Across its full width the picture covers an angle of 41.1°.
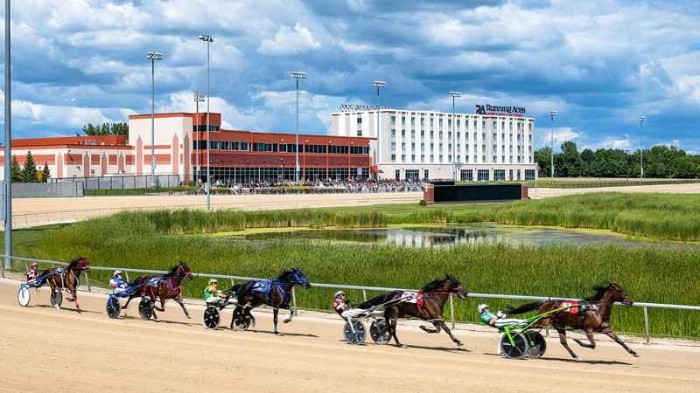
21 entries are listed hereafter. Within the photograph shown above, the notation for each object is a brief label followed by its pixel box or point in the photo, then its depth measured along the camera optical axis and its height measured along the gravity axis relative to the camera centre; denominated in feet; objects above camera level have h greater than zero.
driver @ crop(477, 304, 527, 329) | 52.26 -7.92
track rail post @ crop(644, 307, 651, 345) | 56.50 -9.23
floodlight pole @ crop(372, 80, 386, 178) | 519.19 +18.28
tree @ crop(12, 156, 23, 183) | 368.70 +1.76
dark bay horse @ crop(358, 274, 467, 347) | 54.03 -7.16
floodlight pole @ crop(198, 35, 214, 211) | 270.87 +40.67
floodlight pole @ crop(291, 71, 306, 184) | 402.52 +44.44
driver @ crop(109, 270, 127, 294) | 69.50 -7.92
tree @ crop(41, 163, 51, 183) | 372.72 +2.03
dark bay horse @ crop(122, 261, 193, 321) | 65.36 -7.53
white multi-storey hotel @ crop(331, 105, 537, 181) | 531.09 +23.43
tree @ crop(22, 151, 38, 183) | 374.43 +3.23
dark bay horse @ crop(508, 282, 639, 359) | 50.72 -7.32
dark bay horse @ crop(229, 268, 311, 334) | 60.23 -7.30
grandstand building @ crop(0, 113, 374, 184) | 404.98 +11.77
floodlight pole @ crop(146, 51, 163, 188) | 371.56 +48.36
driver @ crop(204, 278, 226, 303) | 64.34 -7.93
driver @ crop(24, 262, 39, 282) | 77.97 -7.96
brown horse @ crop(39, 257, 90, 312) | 73.26 -7.89
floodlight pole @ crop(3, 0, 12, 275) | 106.42 +5.38
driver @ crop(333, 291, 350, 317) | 58.03 -7.76
